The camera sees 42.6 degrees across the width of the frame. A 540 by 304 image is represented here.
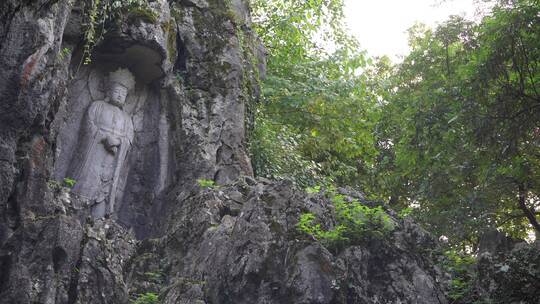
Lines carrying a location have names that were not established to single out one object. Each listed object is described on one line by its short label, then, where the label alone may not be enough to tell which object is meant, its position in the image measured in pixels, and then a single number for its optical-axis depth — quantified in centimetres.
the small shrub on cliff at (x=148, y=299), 810
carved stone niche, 1045
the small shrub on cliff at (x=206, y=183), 1012
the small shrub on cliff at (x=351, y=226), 845
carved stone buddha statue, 1035
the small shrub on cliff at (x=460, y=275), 852
